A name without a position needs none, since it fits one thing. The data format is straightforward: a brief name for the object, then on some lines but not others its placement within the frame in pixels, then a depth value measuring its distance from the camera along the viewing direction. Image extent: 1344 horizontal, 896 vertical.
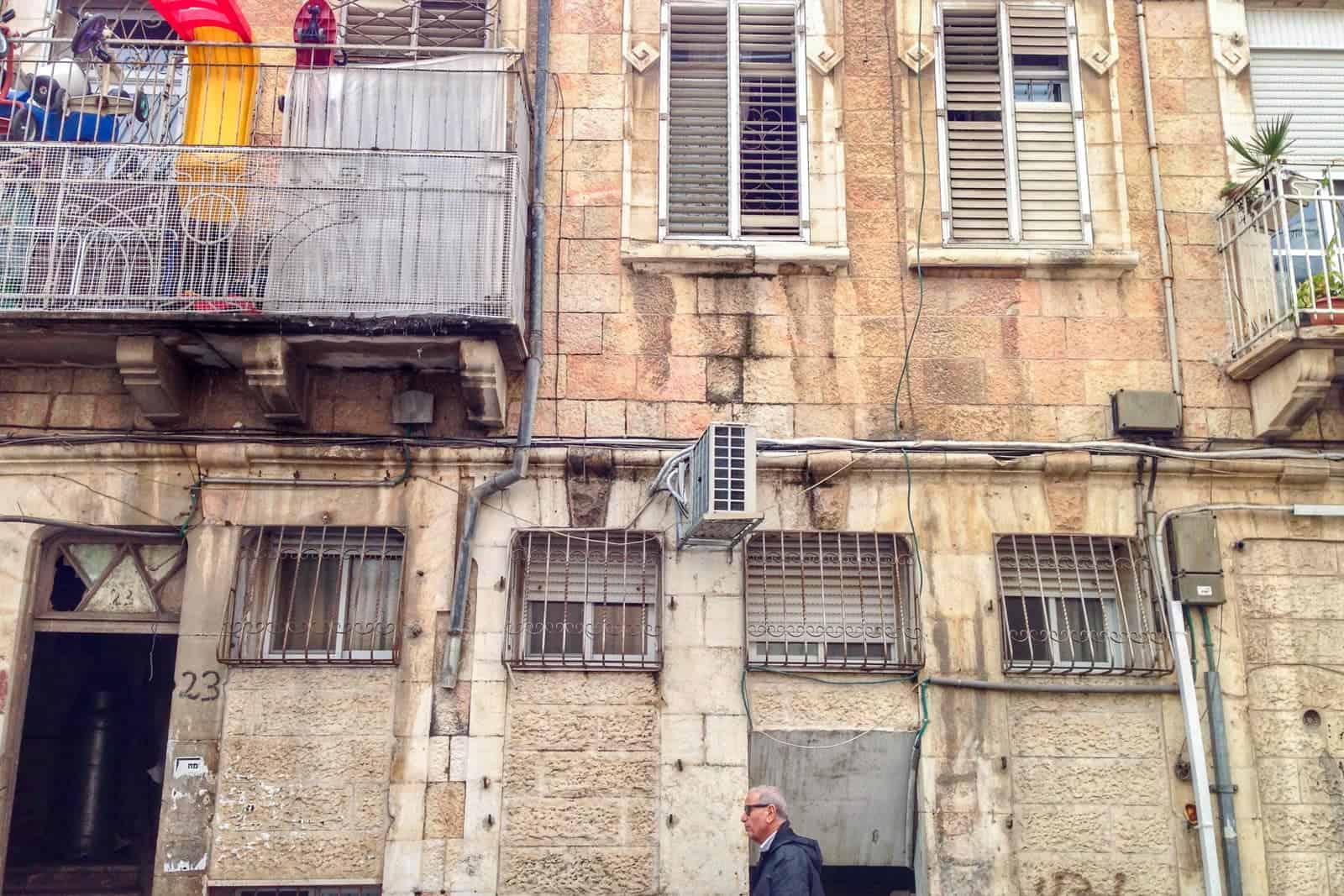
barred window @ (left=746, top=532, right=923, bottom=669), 7.60
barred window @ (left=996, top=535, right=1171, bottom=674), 7.60
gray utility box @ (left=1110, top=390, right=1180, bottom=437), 7.66
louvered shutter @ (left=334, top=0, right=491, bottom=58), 8.48
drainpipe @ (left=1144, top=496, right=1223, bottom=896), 7.00
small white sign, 7.16
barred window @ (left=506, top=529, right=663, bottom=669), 7.52
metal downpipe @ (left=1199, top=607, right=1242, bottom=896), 7.05
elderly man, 5.21
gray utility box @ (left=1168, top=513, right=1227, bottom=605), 7.42
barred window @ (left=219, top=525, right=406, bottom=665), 7.51
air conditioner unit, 6.70
